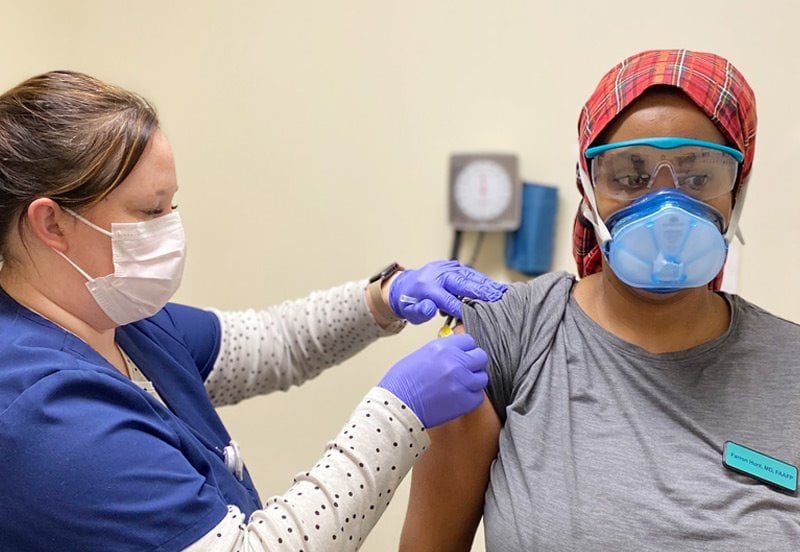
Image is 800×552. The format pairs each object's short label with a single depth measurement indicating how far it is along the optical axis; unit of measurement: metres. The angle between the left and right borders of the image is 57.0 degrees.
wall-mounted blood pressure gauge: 1.82
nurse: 0.95
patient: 1.02
